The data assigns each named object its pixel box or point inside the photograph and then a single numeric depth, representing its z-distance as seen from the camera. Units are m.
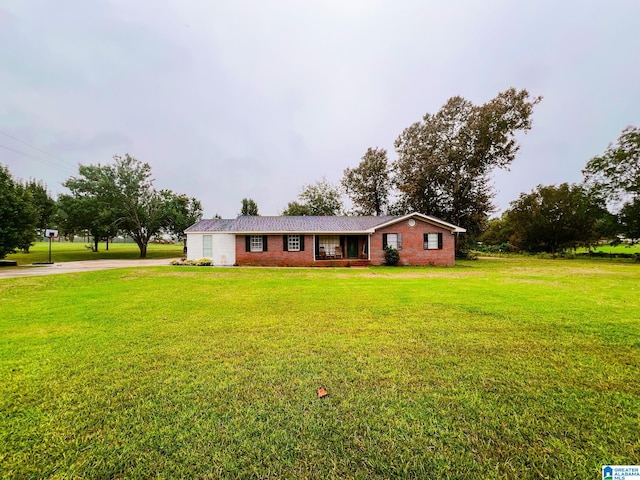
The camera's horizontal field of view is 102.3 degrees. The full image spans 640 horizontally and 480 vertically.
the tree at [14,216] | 17.30
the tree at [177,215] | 29.62
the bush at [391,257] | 19.09
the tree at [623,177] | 23.92
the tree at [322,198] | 40.12
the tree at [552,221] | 31.61
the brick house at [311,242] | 19.62
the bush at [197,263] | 19.36
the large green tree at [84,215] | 26.89
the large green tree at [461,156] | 25.73
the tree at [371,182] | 34.12
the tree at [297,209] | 39.83
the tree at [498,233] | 42.00
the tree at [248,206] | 37.94
